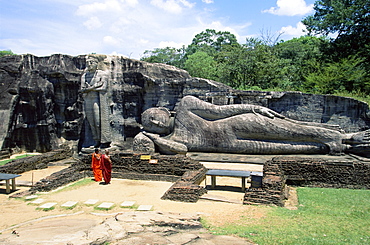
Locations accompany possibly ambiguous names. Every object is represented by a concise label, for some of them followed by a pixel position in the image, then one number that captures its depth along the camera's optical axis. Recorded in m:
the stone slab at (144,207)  6.73
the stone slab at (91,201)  7.33
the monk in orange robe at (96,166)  9.95
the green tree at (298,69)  19.44
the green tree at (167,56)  37.62
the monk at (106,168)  9.49
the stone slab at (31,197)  8.08
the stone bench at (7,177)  8.61
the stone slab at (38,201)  7.66
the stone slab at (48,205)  7.13
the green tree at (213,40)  43.72
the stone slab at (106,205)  7.00
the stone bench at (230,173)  8.05
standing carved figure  13.77
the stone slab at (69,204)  7.17
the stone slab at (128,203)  7.07
